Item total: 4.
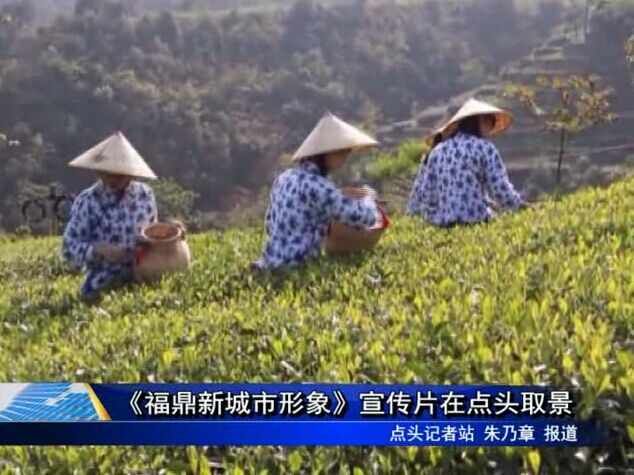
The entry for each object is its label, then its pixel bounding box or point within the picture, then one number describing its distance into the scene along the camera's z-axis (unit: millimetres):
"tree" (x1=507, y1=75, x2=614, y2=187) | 17281
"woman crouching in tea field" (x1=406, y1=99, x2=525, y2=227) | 6527
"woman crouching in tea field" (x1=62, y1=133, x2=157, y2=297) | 5594
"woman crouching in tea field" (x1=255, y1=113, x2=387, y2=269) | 5121
